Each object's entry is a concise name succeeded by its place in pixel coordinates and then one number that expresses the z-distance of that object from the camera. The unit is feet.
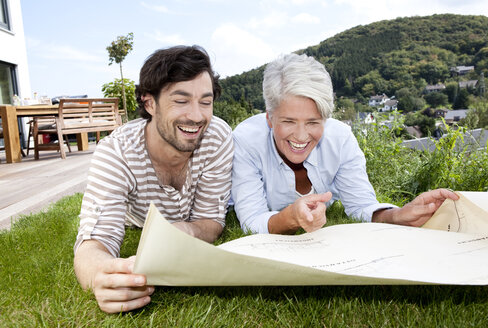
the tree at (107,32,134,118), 68.54
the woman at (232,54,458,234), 4.60
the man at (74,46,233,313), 4.49
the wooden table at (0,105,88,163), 18.79
